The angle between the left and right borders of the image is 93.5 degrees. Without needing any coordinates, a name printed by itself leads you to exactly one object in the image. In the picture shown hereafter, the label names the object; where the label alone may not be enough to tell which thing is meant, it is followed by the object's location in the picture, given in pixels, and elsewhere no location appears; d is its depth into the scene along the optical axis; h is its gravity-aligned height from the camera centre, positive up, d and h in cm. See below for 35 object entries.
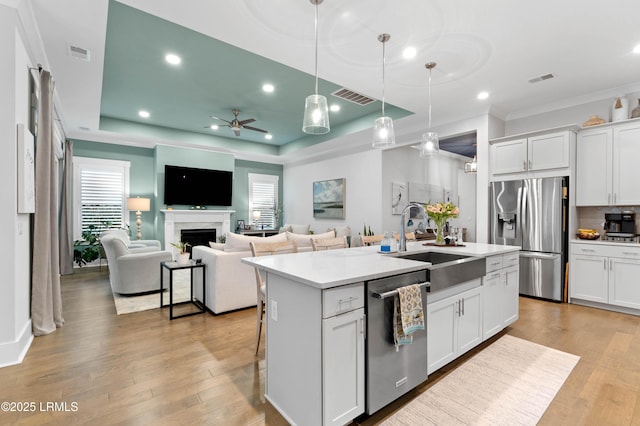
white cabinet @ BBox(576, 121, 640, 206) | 398 +69
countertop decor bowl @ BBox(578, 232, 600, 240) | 427 -30
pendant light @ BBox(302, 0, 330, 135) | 241 +81
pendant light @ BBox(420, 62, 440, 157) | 357 +84
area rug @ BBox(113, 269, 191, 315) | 395 -127
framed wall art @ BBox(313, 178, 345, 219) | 757 +37
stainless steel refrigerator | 436 -20
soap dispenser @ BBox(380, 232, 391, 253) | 283 -29
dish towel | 184 -64
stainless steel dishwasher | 177 -88
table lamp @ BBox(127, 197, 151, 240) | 683 +13
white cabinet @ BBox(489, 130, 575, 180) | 437 +96
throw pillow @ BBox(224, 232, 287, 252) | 395 -39
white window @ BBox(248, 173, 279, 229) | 916 +38
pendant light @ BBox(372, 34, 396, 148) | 302 +84
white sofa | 372 -79
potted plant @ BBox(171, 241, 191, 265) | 393 -60
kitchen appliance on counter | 404 -16
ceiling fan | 600 +178
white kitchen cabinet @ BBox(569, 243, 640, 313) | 383 -79
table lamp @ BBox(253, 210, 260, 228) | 888 -14
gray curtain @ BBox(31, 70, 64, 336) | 300 -29
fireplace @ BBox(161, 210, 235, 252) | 725 -26
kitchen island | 160 -72
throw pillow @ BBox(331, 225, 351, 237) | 706 -43
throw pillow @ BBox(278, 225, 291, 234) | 852 -45
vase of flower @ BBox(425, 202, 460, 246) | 331 +2
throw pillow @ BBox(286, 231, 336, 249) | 413 -36
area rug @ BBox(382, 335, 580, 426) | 190 -128
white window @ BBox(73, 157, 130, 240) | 668 +40
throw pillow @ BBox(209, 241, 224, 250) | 424 -49
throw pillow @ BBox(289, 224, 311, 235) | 835 -46
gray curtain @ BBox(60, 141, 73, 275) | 597 -15
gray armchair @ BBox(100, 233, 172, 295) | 441 -84
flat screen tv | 731 +65
